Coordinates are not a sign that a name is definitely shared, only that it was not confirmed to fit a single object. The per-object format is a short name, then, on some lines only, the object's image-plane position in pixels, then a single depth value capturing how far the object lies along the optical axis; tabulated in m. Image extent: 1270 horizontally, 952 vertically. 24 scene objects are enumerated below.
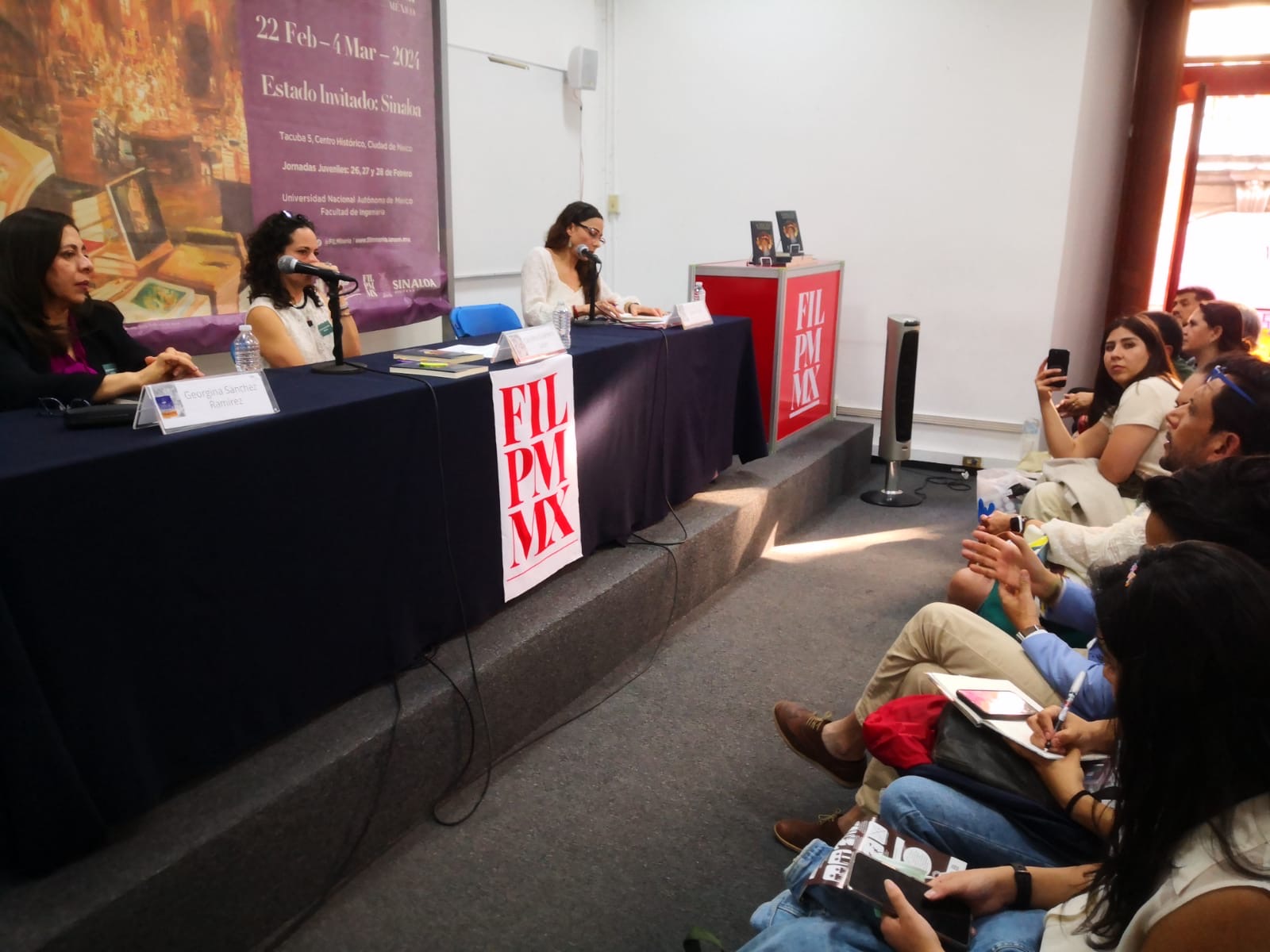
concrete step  1.34
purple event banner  3.20
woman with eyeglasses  3.37
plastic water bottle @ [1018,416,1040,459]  4.20
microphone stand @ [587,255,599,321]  3.24
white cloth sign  2.20
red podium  3.81
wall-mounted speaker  4.82
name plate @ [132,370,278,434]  1.51
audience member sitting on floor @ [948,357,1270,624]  1.83
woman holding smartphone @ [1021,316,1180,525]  2.47
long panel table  1.29
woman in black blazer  1.80
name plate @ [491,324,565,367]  2.22
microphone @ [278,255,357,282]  1.99
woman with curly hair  2.46
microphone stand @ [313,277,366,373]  2.08
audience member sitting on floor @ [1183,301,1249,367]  3.08
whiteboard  4.27
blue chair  3.51
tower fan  4.07
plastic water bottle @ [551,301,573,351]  2.81
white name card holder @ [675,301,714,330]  3.13
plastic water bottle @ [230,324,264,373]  2.11
